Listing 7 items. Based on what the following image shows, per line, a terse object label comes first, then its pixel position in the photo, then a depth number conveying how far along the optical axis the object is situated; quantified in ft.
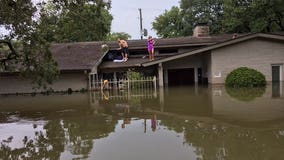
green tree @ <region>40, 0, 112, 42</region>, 32.21
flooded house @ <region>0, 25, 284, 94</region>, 54.99
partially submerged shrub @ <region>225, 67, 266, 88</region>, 50.95
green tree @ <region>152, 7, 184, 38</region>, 105.42
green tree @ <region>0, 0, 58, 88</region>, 31.16
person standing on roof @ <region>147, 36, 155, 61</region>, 61.56
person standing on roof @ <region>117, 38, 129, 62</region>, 62.77
